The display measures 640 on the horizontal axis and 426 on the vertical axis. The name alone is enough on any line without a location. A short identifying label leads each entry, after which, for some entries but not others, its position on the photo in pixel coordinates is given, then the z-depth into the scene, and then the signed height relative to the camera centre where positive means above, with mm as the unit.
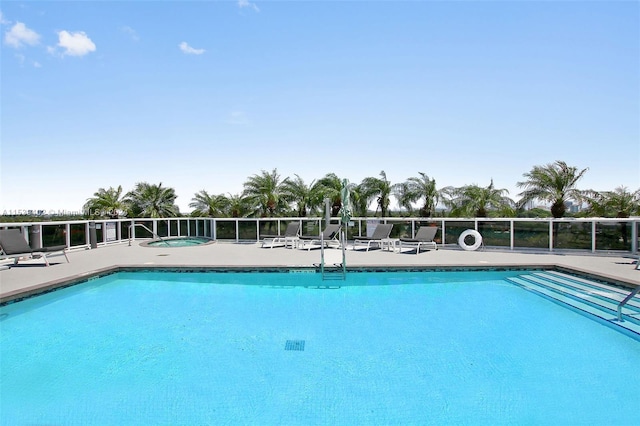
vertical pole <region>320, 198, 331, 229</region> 7866 -171
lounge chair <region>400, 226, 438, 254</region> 10719 -1123
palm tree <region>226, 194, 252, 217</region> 21250 -118
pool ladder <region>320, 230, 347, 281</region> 7742 -1526
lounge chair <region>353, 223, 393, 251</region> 11305 -1050
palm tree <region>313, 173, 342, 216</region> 18688 +755
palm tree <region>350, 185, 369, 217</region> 19562 -10
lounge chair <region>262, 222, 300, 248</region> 12438 -1216
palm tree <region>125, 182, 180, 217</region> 24031 +395
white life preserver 11219 -1237
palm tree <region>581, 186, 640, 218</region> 18734 -217
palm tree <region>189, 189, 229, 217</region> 23359 +108
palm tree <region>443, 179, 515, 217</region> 19703 +5
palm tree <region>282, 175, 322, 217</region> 20183 +625
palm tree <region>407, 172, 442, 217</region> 19656 +642
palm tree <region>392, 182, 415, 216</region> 19934 +448
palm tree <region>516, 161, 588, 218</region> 17312 +810
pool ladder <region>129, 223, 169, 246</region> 14512 -999
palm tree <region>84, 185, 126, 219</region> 22547 +267
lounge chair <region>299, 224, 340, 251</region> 11837 -1243
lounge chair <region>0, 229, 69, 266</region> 7848 -879
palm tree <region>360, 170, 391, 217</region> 19469 +767
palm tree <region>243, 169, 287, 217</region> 19984 +662
